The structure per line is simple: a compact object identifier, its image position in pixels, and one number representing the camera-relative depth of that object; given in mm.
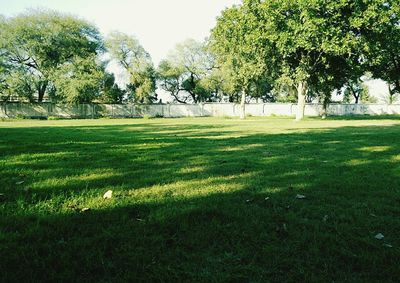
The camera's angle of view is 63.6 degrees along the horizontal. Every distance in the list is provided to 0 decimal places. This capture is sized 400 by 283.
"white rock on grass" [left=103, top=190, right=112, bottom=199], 3889
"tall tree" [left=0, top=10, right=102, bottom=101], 47000
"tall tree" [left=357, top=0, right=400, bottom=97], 26812
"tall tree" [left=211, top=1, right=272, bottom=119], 29984
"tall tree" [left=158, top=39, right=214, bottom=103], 61750
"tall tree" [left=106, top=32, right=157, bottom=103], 52000
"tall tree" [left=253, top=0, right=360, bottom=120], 26000
